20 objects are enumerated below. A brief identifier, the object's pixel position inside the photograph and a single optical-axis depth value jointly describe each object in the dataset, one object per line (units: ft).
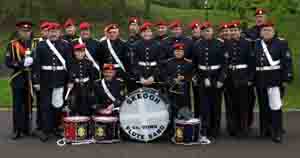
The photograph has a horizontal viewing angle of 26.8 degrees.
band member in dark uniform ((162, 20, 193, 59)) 33.99
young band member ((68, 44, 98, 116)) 33.06
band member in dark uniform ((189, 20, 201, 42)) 34.45
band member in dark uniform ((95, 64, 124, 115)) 32.83
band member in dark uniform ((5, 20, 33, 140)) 33.53
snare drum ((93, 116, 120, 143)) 32.07
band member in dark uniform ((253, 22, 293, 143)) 32.48
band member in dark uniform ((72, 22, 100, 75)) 34.63
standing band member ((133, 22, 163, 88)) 33.73
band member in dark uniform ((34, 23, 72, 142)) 33.12
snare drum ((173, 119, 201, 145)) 31.76
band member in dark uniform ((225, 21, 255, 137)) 33.12
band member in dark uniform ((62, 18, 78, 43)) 35.55
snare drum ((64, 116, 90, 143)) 32.09
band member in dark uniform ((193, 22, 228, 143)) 33.19
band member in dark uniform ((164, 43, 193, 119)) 32.60
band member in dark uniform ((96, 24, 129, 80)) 34.53
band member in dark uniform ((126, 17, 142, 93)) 34.45
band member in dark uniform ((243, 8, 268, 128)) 34.55
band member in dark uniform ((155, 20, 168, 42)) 34.94
